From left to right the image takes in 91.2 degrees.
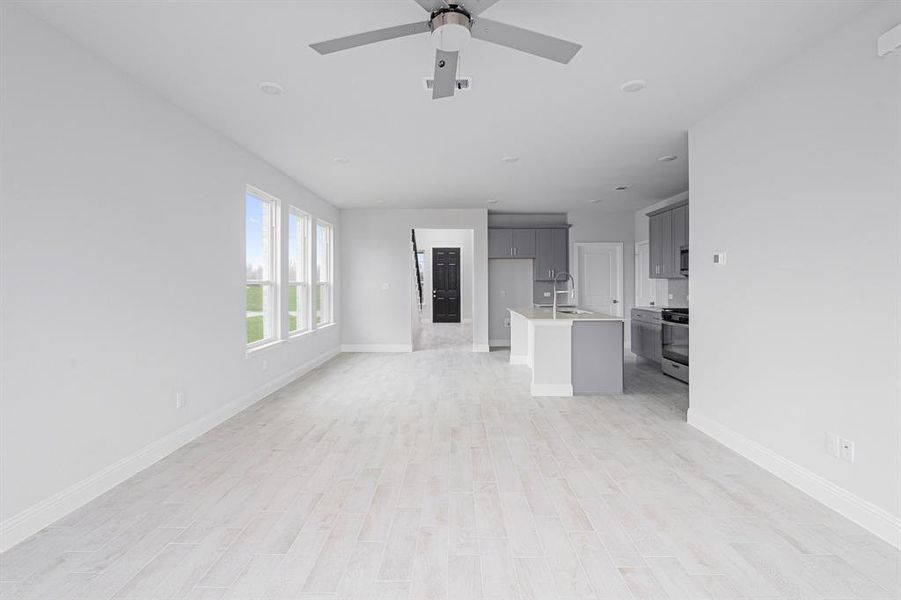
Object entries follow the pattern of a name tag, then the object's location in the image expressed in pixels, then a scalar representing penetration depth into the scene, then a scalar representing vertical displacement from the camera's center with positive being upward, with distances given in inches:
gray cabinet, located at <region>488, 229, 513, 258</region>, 321.4 +38.0
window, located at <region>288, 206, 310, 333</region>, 233.9 +14.0
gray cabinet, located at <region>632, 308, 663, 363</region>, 232.8 -22.3
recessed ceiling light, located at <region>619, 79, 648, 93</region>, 115.6 +55.6
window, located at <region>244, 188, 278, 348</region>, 186.2 +13.1
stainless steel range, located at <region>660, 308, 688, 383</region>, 203.0 -23.4
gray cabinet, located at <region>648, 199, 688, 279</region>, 219.7 +28.7
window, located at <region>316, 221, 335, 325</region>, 274.4 +13.5
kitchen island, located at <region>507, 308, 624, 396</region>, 185.2 -27.0
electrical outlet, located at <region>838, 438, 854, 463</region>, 88.7 -32.0
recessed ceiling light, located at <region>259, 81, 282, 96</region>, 115.5 +55.8
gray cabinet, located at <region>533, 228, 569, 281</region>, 323.3 +32.1
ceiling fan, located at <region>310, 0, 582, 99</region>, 72.5 +43.9
